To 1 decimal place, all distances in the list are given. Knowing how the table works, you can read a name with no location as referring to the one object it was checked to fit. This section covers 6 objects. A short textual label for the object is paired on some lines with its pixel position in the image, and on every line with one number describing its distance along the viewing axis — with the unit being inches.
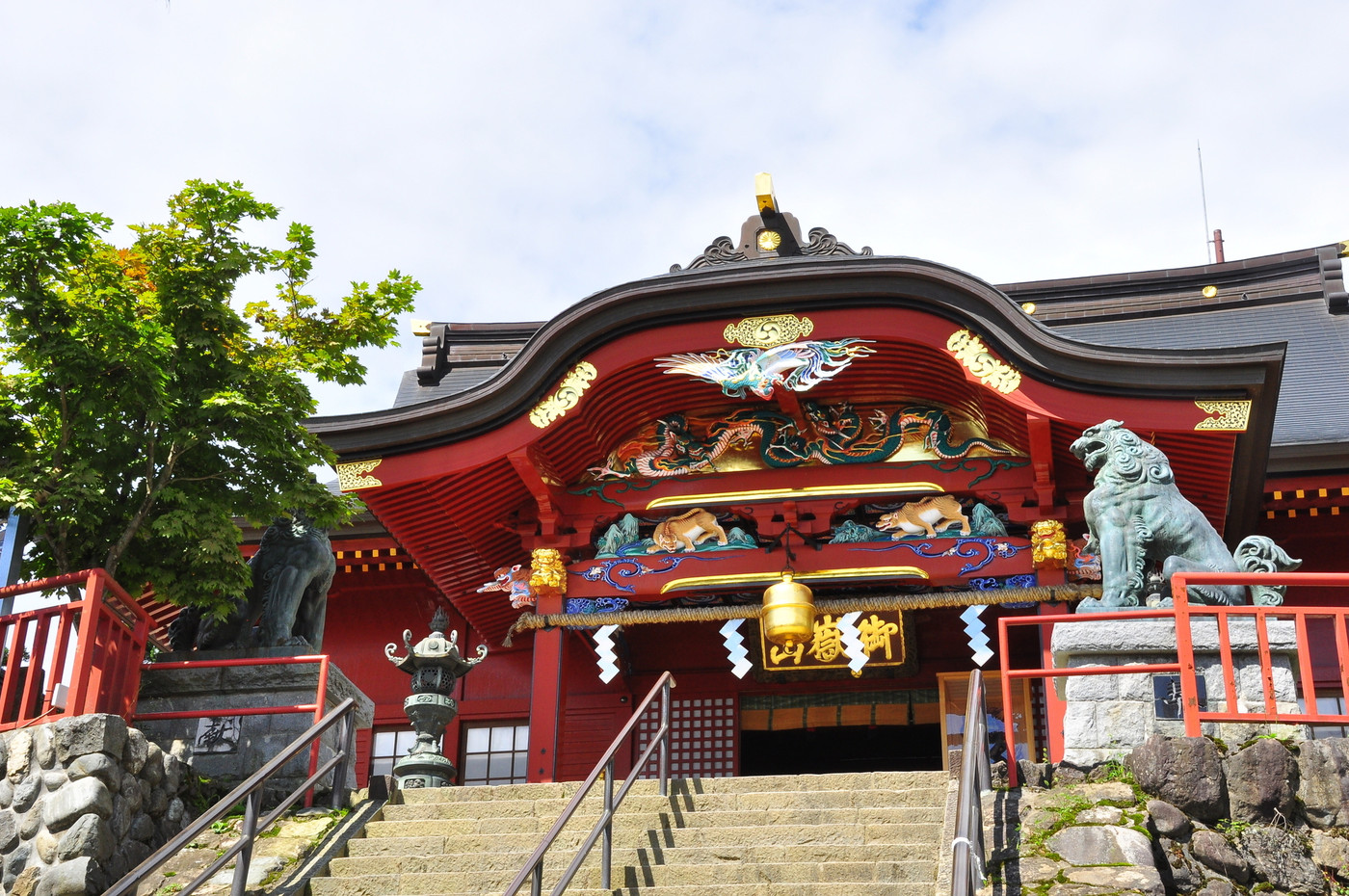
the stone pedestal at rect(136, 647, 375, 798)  400.2
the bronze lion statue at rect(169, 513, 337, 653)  454.6
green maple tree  382.9
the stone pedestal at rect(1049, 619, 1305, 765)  340.5
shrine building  492.1
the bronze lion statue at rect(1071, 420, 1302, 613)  385.7
